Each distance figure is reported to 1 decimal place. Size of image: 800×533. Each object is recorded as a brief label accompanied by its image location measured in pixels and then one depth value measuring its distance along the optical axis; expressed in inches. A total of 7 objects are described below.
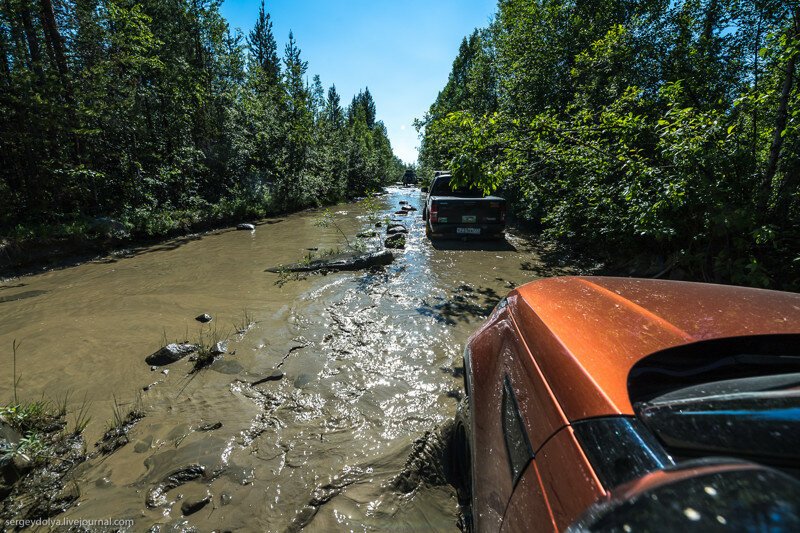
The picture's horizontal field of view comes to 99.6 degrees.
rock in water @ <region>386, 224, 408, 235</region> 481.4
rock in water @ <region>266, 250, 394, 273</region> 304.8
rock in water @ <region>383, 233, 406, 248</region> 394.6
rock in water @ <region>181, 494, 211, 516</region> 85.6
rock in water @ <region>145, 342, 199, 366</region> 156.9
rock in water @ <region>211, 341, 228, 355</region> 163.2
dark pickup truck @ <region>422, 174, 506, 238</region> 373.7
